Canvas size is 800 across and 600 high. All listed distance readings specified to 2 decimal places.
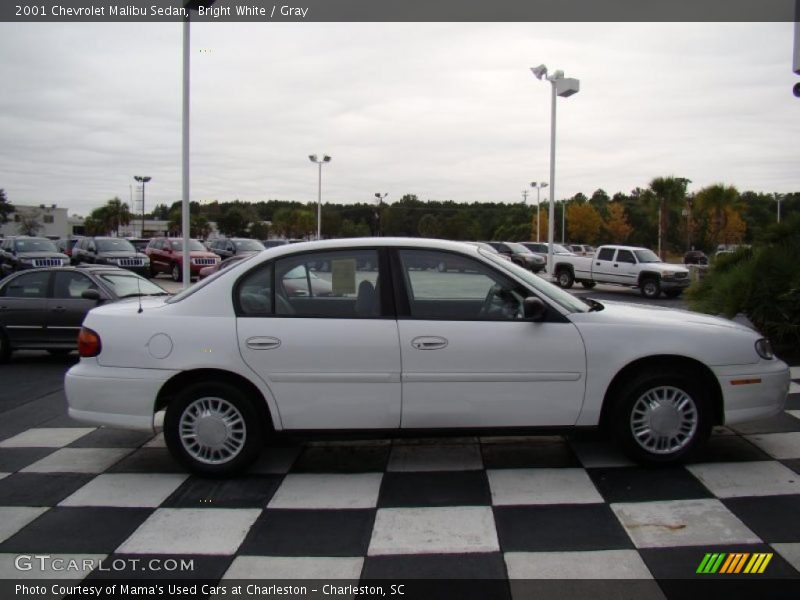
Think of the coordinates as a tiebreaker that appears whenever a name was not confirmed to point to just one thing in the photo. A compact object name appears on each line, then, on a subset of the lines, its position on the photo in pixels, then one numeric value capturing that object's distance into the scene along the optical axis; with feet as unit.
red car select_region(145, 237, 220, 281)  86.99
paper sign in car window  15.72
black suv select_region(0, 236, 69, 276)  79.00
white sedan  15.06
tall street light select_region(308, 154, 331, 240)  140.05
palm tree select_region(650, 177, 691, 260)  151.02
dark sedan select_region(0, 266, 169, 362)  32.32
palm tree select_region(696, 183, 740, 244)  154.61
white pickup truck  74.90
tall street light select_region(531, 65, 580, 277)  69.67
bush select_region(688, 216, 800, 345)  29.96
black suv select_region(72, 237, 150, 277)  83.05
